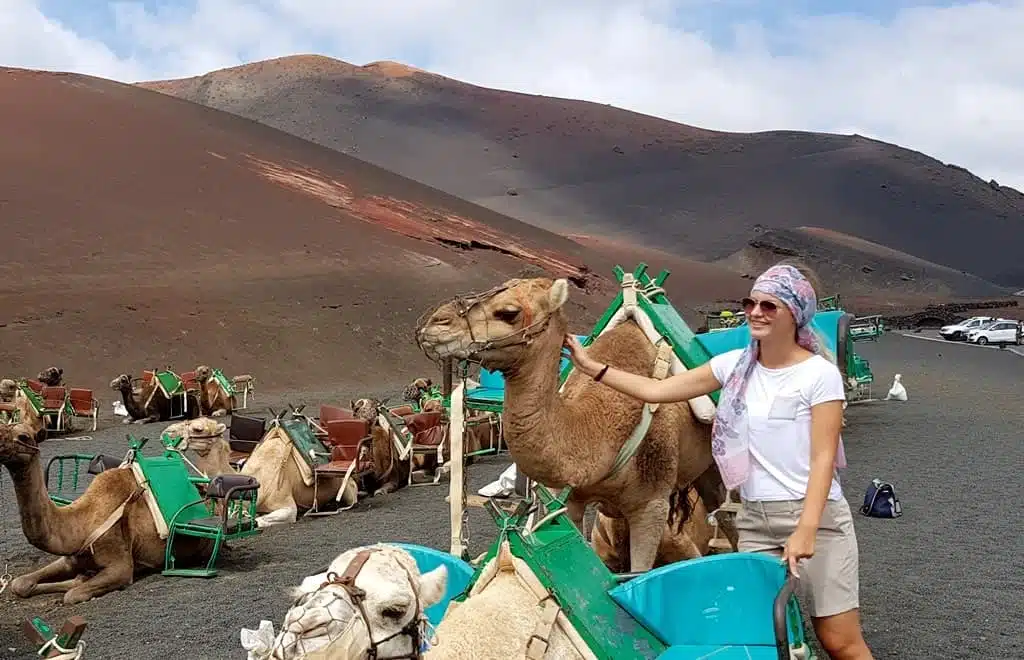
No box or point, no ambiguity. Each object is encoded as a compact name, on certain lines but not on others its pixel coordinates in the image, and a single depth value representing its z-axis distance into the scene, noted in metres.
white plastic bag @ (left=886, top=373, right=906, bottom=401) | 21.42
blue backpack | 9.74
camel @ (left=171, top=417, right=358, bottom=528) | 9.66
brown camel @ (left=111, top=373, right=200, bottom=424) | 19.73
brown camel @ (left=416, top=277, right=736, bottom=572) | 3.83
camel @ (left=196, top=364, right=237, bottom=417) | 20.53
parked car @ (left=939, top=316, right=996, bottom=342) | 44.42
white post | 4.43
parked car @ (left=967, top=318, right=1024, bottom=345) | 42.31
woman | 2.98
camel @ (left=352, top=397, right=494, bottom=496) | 12.10
